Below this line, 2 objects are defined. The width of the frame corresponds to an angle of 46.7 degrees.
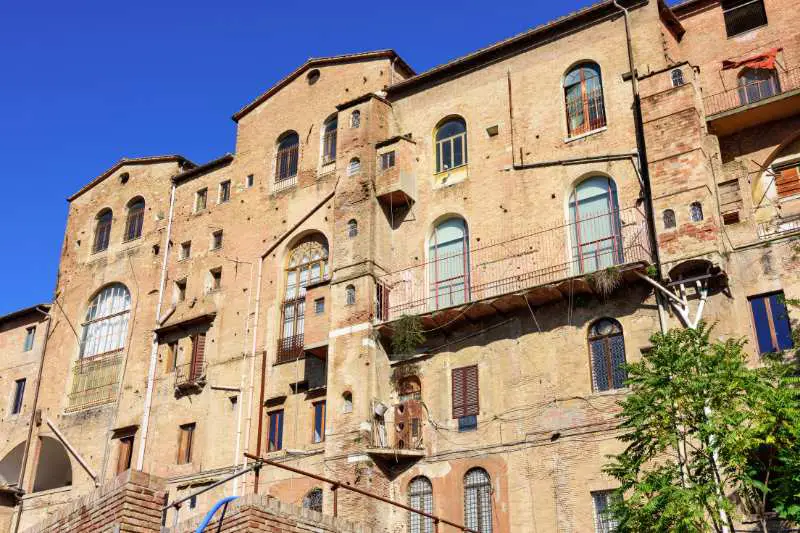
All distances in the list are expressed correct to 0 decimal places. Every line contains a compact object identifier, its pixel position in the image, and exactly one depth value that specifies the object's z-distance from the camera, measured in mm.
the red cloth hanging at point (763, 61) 23188
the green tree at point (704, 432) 15102
